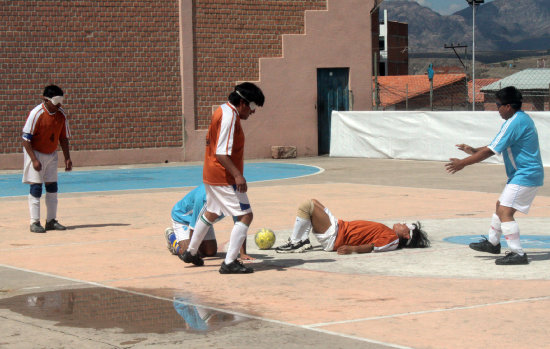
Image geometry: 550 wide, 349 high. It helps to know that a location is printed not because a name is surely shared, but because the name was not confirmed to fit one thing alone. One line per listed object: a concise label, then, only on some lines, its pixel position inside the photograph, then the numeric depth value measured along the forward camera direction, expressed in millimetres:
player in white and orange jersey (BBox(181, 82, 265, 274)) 9359
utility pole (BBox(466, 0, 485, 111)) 59922
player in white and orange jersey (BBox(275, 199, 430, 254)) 10625
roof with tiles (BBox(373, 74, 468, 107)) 77562
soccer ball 11211
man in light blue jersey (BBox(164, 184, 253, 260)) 10328
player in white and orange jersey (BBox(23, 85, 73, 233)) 13203
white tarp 25281
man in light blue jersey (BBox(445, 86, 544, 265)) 9711
